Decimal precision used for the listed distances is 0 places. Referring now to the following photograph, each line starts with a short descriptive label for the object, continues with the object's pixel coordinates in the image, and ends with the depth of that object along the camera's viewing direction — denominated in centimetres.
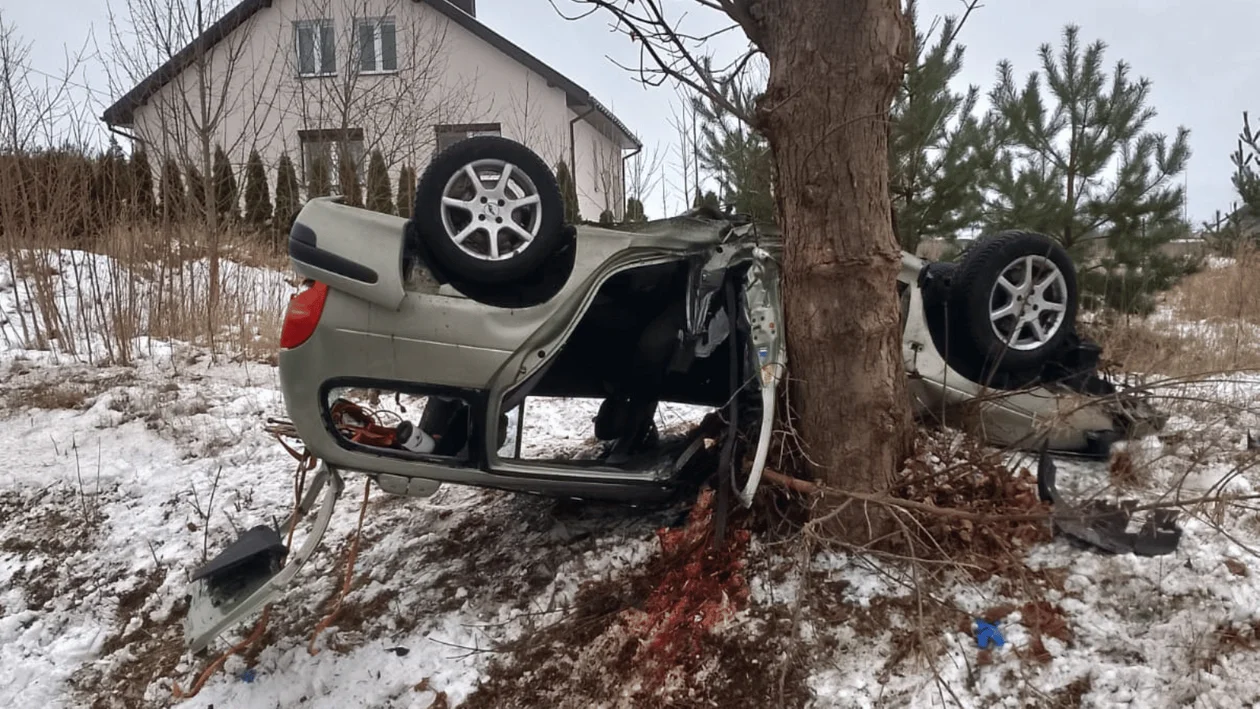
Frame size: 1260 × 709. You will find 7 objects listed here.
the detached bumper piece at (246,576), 282
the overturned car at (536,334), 290
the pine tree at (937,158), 807
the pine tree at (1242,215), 1070
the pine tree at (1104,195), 808
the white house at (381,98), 864
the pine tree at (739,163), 729
